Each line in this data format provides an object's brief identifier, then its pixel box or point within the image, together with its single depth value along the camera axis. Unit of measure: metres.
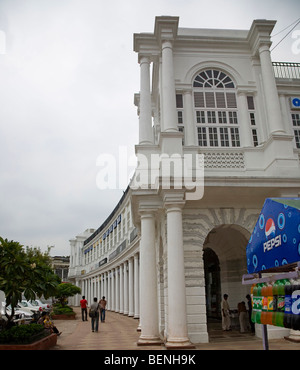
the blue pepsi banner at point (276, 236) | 4.22
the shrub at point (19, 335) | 10.12
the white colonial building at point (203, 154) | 11.54
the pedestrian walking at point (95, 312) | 17.08
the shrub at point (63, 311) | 28.02
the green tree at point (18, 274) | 10.28
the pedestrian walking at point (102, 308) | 21.81
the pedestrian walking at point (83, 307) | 24.53
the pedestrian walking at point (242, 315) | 13.77
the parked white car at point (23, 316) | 18.21
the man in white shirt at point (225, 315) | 14.20
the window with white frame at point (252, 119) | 13.81
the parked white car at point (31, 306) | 25.22
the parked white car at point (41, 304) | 29.70
